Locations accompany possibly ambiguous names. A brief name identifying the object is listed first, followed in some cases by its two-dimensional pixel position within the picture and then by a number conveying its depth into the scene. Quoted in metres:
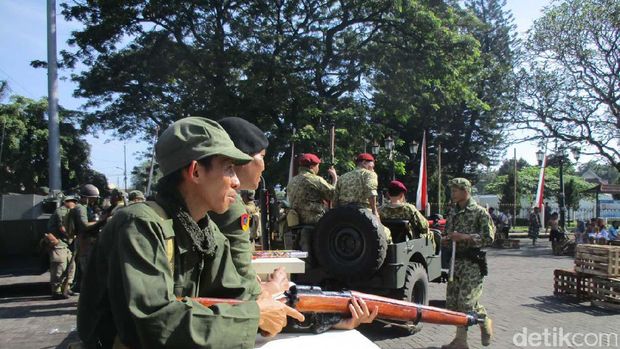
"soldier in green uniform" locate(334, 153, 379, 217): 6.48
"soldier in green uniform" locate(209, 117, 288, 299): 2.08
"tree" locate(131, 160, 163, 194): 41.41
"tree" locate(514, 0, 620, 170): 24.09
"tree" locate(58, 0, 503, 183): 18.98
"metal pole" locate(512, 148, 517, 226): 35.22
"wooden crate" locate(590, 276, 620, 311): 7.94
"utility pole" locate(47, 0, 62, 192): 13.02
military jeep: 5.77
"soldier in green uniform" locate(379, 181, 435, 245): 6.67
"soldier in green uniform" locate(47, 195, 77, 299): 8.65
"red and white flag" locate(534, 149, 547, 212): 17.61
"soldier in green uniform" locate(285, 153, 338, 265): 6.73
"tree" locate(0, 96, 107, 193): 28.88
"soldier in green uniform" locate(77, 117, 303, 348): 1.28
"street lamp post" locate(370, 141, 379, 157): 19.32
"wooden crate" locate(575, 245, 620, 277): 8.24
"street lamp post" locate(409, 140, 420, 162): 21.25
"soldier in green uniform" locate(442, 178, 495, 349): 5.32
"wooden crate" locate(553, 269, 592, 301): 8.71
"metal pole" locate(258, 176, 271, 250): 5.28
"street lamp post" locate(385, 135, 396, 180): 19.81
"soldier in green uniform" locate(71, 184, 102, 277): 8.12
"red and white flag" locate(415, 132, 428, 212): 10.69
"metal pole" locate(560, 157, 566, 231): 21.78
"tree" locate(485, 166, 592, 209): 42.26
